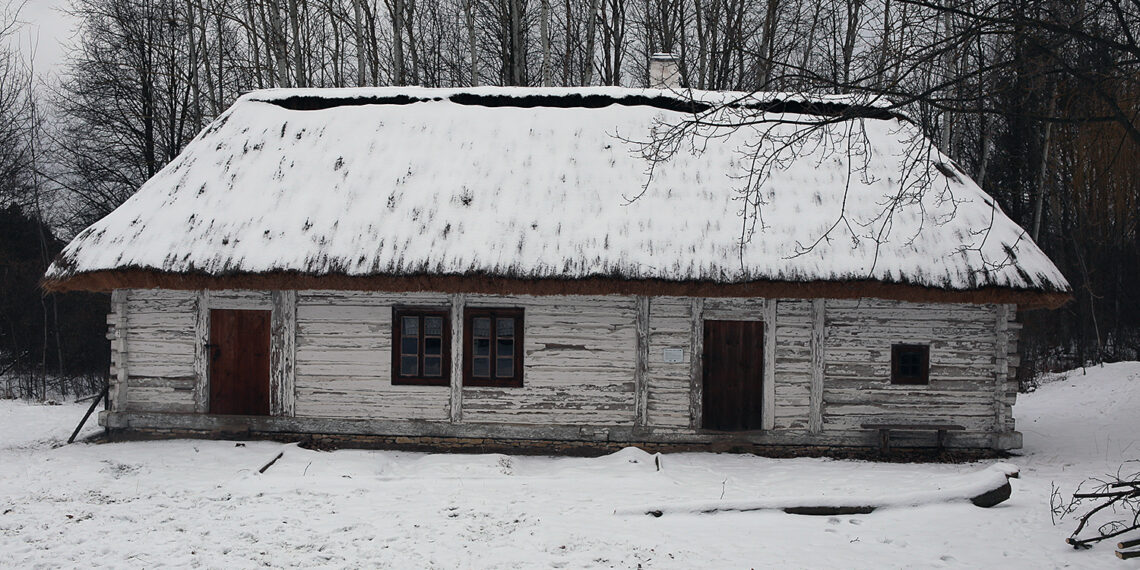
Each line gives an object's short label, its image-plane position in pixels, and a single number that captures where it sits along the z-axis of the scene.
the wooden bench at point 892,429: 9.73
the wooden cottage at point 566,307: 9.40
